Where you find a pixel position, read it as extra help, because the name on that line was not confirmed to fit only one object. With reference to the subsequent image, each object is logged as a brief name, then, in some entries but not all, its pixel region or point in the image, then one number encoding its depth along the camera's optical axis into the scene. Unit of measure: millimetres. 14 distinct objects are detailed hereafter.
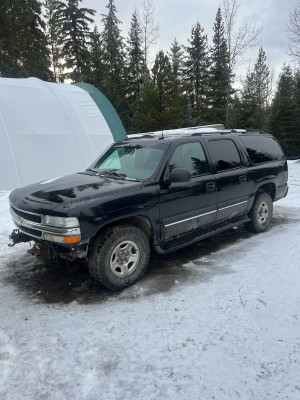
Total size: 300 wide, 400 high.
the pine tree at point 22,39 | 19328
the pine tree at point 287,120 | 27688
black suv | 3271
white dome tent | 8562
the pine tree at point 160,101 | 21828
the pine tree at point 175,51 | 35866
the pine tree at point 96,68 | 28750
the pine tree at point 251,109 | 18062
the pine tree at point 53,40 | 33531
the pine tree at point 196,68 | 31500
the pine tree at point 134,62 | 32531
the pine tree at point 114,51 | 29094
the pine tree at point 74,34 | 31734
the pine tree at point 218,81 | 29734
